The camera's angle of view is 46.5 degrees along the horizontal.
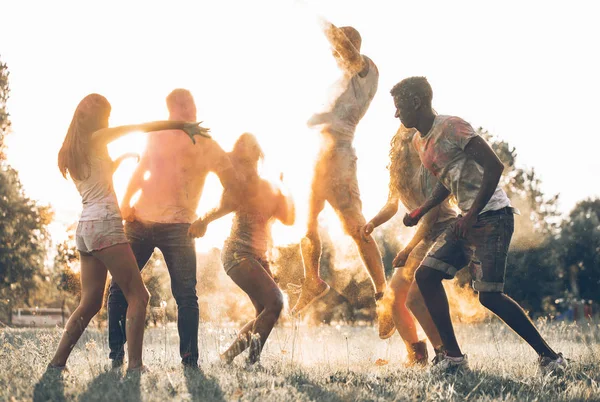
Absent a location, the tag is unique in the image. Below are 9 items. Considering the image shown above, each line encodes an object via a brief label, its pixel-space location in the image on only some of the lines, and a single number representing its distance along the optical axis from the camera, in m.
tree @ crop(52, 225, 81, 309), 18.19
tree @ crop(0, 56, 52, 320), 26.64
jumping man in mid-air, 7.35
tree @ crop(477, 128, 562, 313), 29.78
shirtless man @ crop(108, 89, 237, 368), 6.37
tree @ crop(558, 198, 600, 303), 40.56
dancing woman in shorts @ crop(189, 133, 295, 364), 6.48
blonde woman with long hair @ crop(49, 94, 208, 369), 5.73
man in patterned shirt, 5.61
